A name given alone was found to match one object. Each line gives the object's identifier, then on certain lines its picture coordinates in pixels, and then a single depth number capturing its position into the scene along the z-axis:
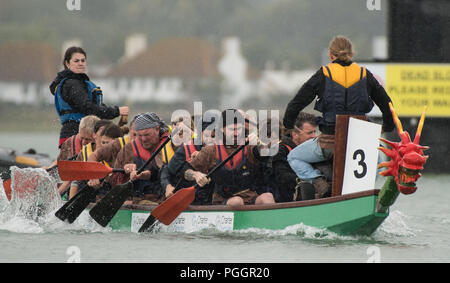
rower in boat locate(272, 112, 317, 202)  18.73
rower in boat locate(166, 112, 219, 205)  18.87
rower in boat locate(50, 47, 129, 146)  21.58
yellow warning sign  35.22
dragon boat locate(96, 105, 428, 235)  15.48
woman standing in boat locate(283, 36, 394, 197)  17.27
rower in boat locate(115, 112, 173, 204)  19.58
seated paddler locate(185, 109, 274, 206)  18.44
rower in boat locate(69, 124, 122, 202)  20.64
